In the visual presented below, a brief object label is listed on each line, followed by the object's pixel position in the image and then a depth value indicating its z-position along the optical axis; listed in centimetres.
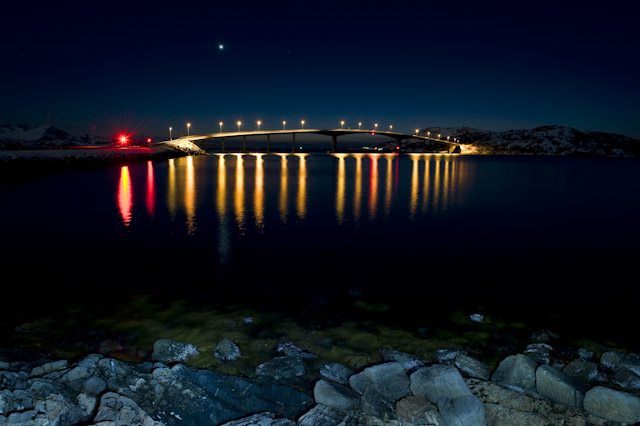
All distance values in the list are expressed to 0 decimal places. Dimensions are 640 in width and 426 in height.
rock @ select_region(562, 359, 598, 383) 695
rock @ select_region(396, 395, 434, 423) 568
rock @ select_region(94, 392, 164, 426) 516
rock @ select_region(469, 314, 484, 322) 972
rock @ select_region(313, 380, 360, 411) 586
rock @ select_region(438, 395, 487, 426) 547
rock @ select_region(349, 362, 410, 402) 612
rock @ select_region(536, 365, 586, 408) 593
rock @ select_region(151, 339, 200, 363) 744
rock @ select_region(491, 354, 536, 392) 638
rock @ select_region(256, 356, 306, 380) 700
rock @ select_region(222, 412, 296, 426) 538
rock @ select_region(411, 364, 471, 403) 588
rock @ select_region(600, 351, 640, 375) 714
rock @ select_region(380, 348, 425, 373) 727
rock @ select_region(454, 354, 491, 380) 691
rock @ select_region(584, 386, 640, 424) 567
